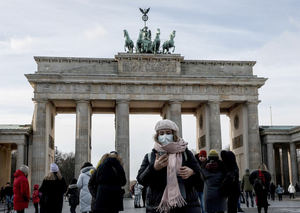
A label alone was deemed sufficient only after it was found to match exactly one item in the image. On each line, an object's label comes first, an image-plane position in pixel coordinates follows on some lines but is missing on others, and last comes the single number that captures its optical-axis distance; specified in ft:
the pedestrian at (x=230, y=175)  32.86
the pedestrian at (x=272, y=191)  121.15
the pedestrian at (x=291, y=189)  126.30
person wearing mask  17.21
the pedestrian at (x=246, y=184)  65.51
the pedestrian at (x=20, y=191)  36.63
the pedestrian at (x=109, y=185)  28.73
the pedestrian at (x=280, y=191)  117.57
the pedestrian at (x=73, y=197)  51.63
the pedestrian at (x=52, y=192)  36.55
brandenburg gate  149.59
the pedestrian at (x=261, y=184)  45.29
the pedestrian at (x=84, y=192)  38.63
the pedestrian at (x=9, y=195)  76.97
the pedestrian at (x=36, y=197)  62.08
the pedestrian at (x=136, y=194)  79.89
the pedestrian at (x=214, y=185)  32.71
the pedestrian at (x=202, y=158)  41.34
